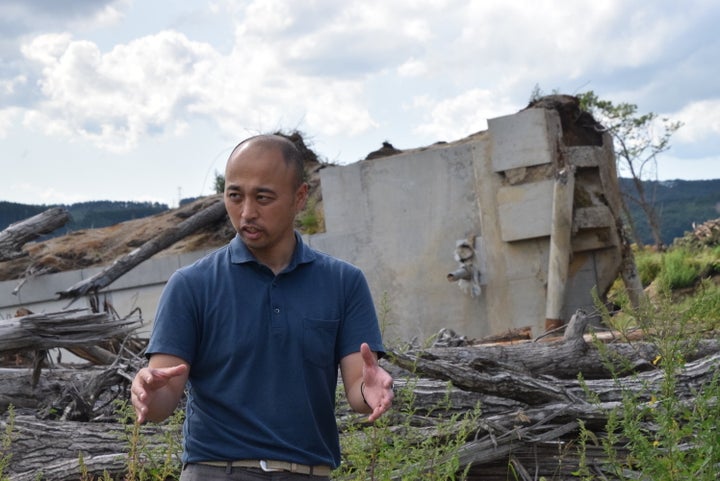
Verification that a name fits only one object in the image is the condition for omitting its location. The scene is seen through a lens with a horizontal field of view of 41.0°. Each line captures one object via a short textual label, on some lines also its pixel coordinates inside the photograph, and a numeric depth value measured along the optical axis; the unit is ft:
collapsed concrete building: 38.34
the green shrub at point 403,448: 13.65
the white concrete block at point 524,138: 38.06
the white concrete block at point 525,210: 38.14
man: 8.71
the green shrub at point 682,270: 57.06
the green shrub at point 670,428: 11.41
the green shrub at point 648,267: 60.08
